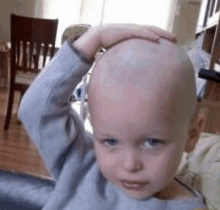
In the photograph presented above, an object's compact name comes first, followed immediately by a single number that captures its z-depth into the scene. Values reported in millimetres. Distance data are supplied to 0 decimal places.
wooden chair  2168
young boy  427
